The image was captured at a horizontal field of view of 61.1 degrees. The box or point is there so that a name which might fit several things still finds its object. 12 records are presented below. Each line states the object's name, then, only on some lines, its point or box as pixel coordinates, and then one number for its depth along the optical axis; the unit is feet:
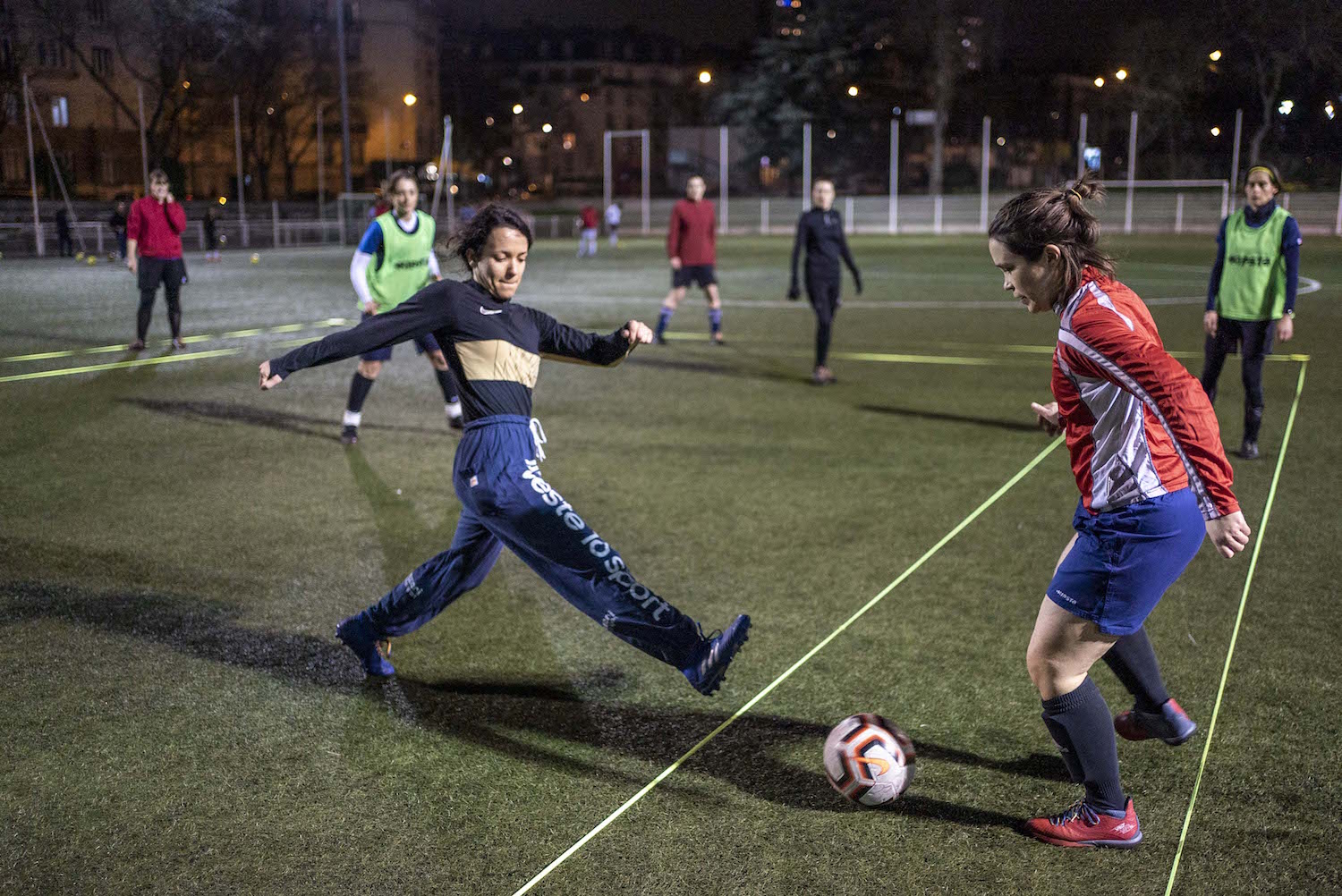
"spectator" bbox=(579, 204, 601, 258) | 124.47
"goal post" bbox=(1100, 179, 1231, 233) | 169.17
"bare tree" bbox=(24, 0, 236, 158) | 124.34
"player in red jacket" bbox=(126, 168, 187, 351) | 45.19
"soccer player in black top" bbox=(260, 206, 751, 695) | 12.93
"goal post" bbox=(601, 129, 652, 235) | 177.88
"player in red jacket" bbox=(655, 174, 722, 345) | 48.29
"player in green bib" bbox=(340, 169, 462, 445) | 30.09
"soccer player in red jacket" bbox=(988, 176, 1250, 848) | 9.88
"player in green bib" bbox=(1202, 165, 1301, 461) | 27.32
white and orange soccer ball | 11.94
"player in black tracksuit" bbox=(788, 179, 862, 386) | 38.86
